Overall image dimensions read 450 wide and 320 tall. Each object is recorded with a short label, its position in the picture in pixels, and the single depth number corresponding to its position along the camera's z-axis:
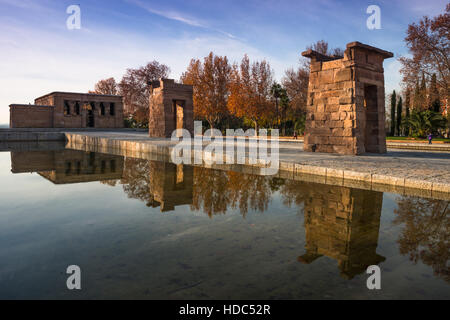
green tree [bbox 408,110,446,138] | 25.69
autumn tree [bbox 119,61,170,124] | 39.88
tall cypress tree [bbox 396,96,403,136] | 32.64
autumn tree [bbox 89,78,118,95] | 50.91
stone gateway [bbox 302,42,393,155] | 9.94
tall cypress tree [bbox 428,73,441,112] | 22.95
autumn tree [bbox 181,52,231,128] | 33.72
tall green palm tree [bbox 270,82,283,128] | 34.96
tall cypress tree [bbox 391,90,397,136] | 33.16
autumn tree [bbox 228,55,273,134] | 32.41
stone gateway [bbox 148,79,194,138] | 18.72
